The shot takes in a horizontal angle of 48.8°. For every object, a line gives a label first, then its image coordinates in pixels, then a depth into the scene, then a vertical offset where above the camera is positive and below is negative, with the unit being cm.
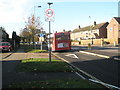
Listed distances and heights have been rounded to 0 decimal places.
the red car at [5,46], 2023 -33
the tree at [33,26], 2559 +350
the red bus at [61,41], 1897 +36
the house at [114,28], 4774 +565
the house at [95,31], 5801 +578
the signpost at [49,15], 817 +177
